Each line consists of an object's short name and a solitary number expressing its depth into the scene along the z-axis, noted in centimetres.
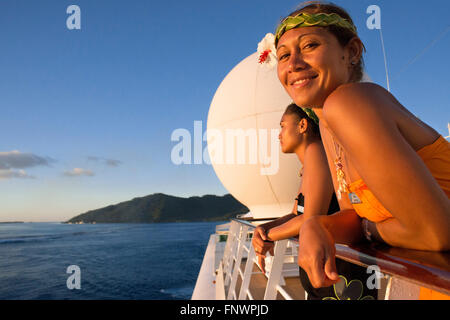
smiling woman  60
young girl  138
